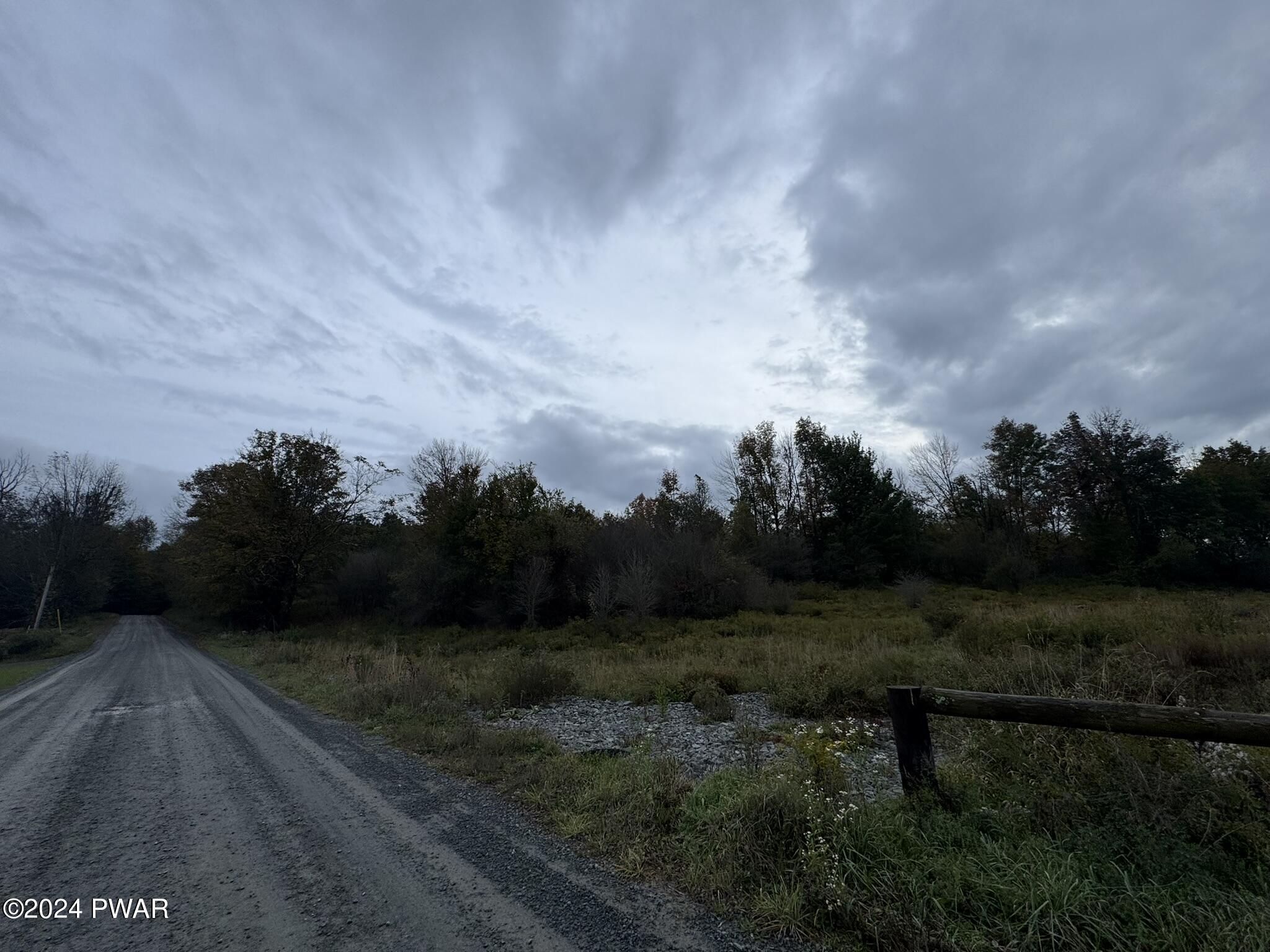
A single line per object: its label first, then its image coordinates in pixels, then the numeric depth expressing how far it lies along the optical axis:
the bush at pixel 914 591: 28.95
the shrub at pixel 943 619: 17.52
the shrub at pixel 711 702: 9.13
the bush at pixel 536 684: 10.61
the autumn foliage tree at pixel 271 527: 31.36
